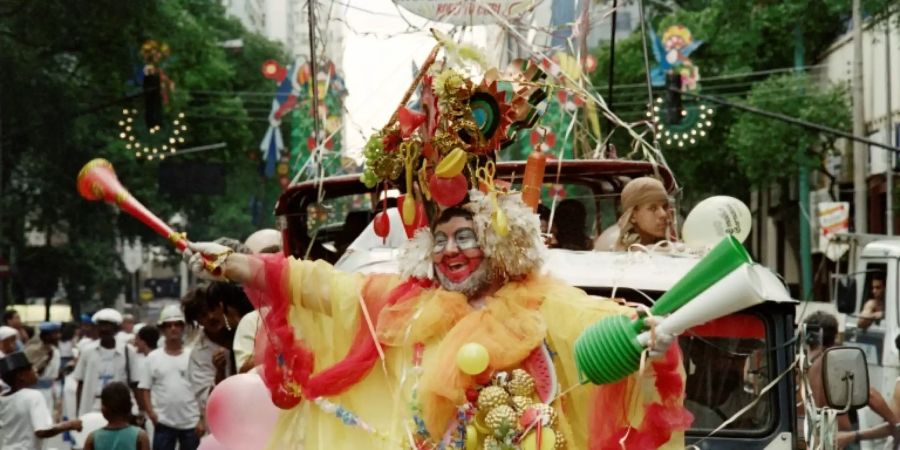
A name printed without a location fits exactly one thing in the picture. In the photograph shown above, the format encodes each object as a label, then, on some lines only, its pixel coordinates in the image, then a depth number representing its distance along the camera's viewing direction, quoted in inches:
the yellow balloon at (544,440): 228.5
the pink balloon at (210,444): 285.2
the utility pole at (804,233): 1578.5
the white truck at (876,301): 575.8
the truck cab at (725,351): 264.7
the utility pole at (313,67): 358.6
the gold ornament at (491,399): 232.2
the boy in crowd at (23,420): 447.5
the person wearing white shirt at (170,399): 485.1
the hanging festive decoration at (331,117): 385.7
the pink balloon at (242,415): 270.1
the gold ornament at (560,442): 230.0
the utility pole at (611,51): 436.1
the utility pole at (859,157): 1236.5
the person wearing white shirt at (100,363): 581.0
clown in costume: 231.0
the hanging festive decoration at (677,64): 1344.7
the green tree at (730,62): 1477.6
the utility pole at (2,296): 1243.2
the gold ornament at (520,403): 231.9
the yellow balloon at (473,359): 230.8
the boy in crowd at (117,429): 366.0
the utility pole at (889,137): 1228.5
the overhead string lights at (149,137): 1386.6
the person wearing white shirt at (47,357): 759.1
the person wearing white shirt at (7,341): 640.4
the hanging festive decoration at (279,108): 1174.3
